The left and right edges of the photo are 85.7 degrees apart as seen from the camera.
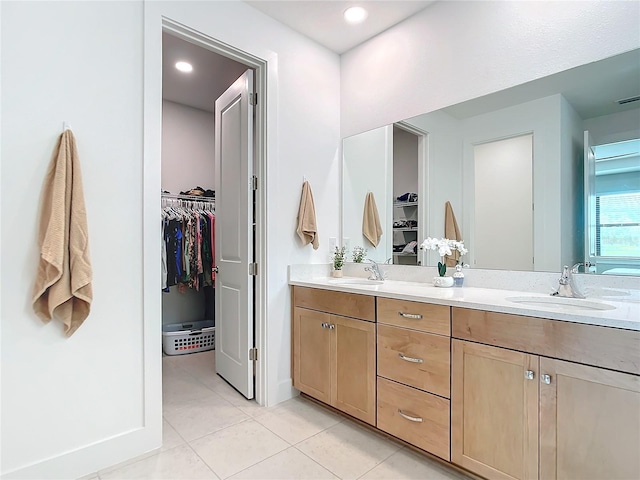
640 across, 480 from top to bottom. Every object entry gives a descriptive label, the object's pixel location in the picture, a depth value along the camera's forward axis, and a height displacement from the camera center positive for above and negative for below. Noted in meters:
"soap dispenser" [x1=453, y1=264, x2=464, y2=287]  2.16 -0.23
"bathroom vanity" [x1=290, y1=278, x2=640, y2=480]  1.22 -0.60
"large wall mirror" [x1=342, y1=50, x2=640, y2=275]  1.69 +0.40
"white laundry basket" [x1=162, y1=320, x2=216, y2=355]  3.63 -1.03
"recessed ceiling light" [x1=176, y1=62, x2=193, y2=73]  3.20 +1.65
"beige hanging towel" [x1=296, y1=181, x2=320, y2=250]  2.61 +0.17
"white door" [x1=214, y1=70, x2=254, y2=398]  2.54 +0.07
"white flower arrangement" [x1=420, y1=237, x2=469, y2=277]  2.22 -0.03
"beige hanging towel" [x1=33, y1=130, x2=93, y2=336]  1.53 -0.02
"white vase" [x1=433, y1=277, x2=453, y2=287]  2.14 -0.25
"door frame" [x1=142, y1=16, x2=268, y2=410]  1.90 +0.29
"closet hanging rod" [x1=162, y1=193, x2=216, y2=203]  3.83 +0.51
